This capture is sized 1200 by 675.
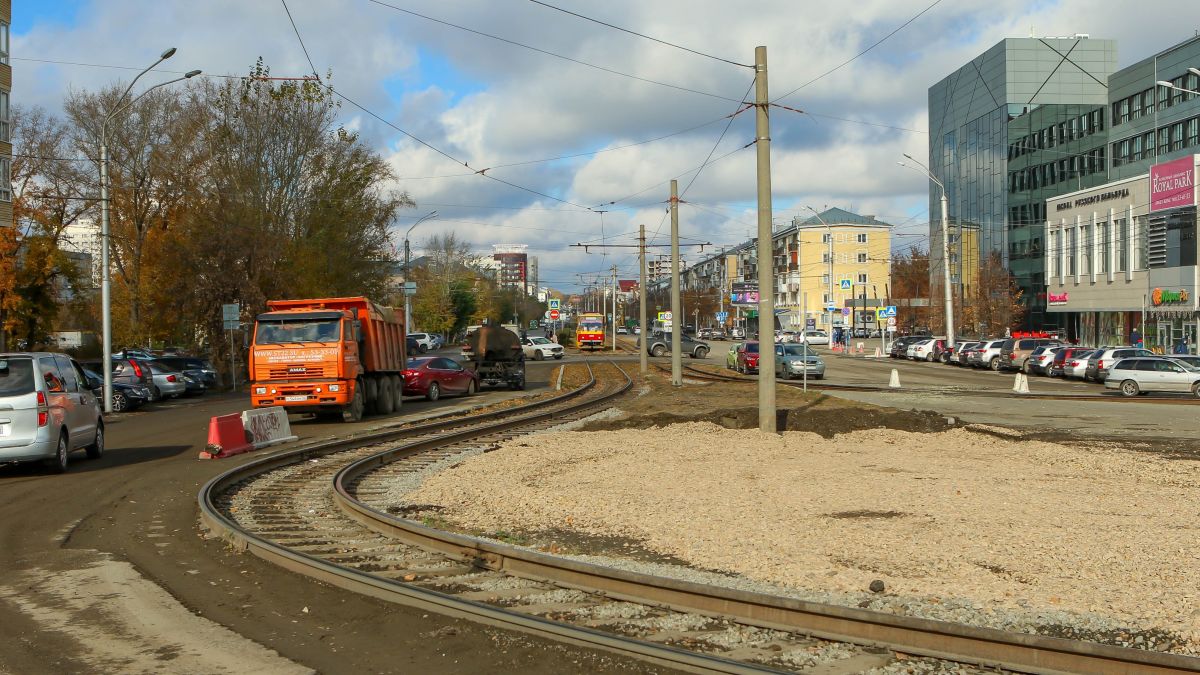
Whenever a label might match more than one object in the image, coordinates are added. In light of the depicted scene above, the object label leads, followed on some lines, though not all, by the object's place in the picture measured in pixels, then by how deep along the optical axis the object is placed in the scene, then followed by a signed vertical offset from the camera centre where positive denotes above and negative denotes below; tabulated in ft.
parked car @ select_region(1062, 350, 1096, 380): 150.51 -6.96
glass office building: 253.44 +45.02
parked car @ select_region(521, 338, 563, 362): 237.86 -5.17
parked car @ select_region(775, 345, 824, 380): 149.29 -5.98
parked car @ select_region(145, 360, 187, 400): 124.47 -5.91
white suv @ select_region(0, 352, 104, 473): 49.73 -3.66
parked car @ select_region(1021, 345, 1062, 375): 162.91 -6.57
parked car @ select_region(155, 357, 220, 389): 139.33 -4.81
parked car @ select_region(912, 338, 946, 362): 213.05 -6.17
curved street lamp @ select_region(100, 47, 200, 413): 95.81 +4.95
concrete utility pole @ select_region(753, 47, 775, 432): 61.31 +4.23
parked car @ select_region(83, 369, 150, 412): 108.58 -6.38
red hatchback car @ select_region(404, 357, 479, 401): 114.42 -5.44
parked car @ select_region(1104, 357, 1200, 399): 114.52 -6.67
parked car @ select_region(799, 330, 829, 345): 302.25 -4.58
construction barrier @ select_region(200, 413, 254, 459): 60.85 -6.36
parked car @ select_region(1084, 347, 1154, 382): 139.85 -5.81
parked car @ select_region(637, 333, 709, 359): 233.76 -5.20
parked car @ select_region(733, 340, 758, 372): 164.30 -5.44
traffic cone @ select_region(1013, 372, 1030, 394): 119.03 -7.58
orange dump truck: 80.18 -2.04
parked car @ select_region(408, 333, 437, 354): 230.77 -3.06
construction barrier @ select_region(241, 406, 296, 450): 66.18 -6.17
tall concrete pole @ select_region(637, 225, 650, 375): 150.51 +4.25
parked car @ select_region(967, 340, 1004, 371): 183.32 -6.32
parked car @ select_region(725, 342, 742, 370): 180.75 -5.99
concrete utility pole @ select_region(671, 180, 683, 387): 126.21 +3.30
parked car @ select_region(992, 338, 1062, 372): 173.17 -5.39
